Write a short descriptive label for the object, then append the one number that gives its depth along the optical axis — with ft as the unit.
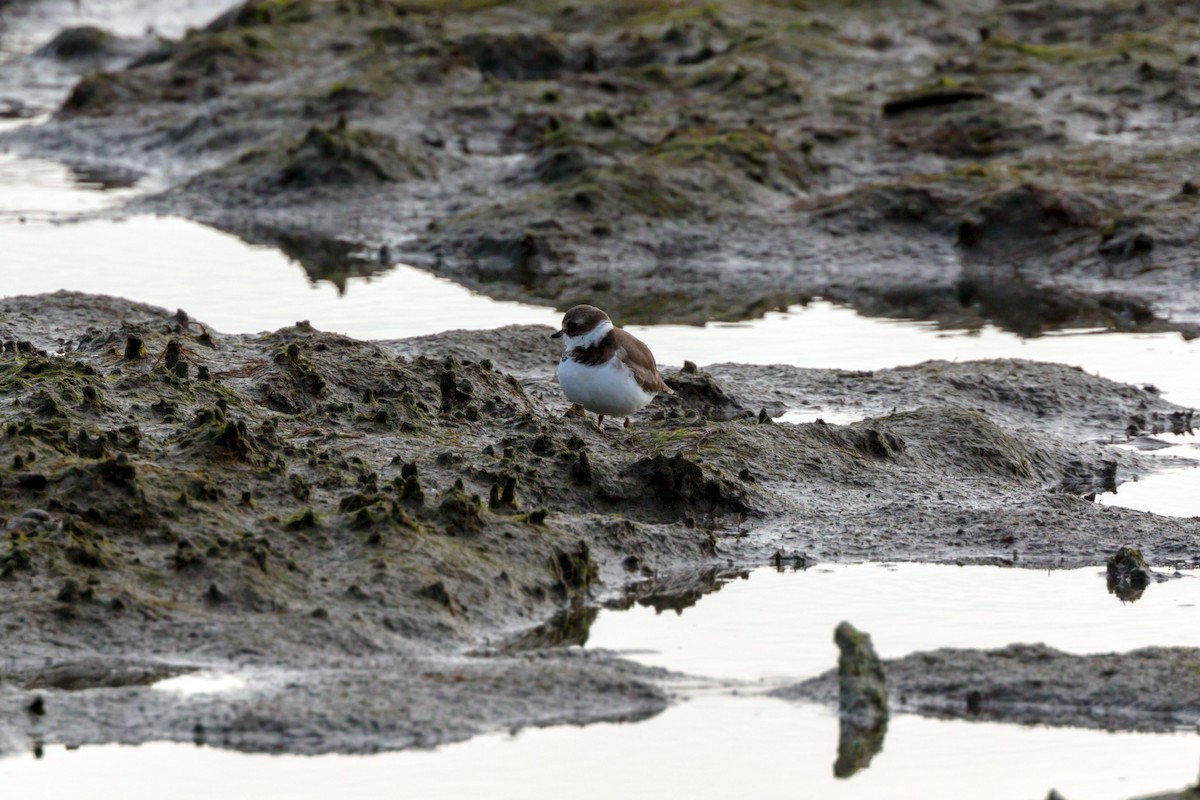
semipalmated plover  61.26
